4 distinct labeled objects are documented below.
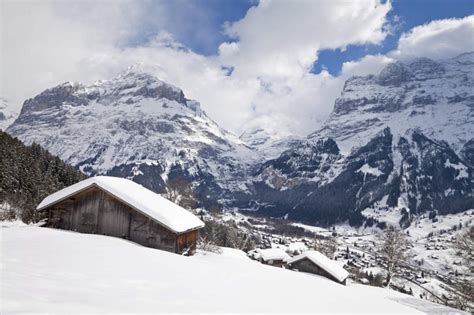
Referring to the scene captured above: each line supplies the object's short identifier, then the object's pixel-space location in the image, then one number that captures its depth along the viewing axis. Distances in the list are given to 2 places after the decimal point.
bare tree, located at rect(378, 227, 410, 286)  59.38
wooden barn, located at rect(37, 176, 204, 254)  28.94
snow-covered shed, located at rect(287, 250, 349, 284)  52.16
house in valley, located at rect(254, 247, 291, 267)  77.56
